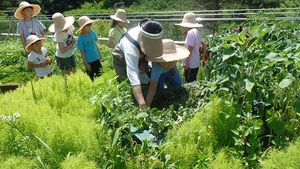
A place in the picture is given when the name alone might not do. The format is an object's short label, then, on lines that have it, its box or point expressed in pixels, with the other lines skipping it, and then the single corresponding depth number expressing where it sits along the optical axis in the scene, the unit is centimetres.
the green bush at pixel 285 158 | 100
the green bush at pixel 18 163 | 114
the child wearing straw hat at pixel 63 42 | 336
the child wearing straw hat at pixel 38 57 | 311
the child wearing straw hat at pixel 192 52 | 299
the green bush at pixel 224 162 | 109
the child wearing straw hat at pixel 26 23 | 371
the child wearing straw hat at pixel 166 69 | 177
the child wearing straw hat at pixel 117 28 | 351
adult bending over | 168
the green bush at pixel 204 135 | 117
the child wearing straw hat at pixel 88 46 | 335
